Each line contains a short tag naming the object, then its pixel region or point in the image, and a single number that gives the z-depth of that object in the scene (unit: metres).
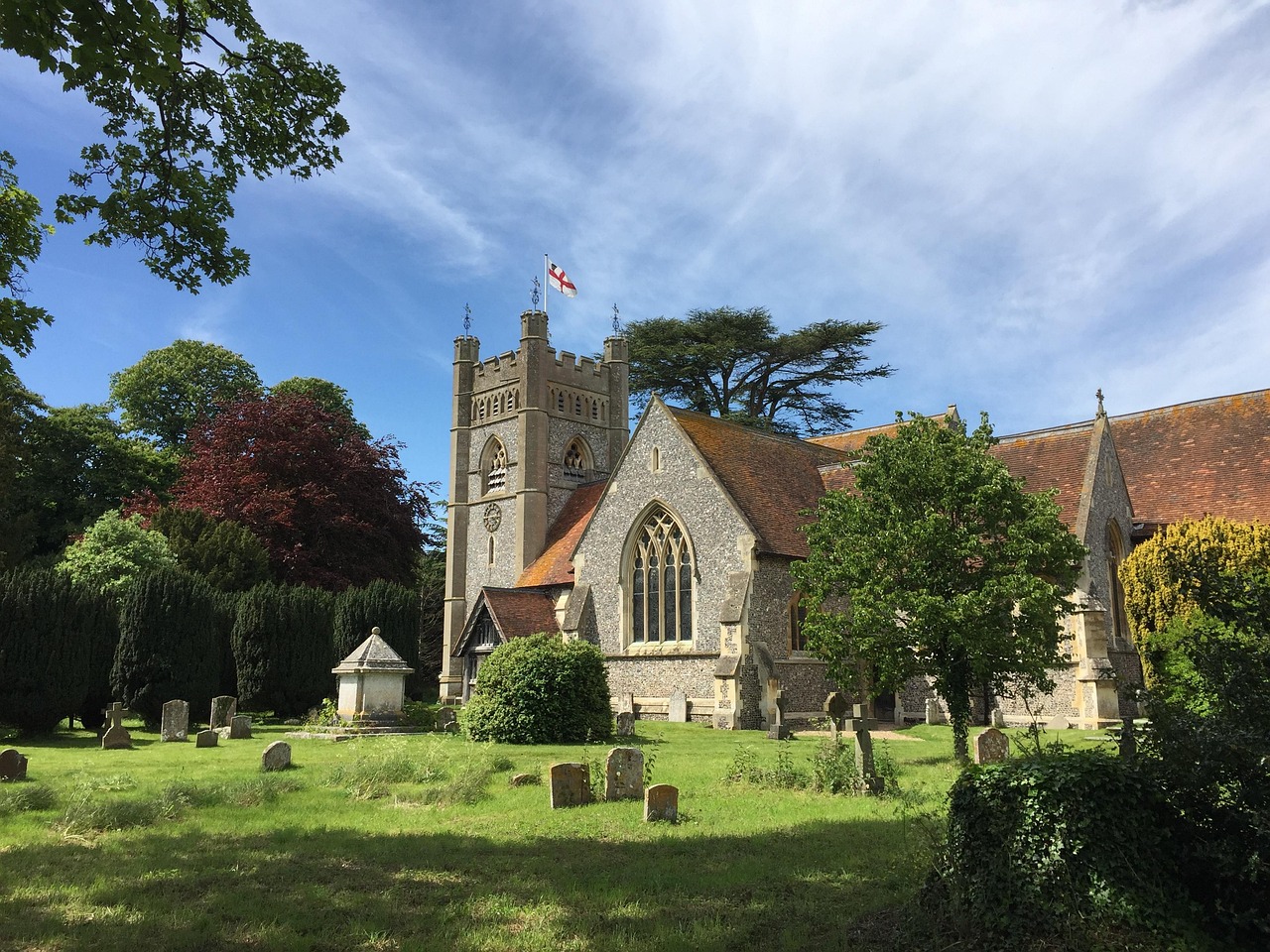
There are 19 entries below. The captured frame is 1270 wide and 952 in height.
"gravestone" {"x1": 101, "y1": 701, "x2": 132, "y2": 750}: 18.28
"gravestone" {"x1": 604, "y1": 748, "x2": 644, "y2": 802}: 11.50
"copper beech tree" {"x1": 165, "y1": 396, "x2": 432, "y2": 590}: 35.88
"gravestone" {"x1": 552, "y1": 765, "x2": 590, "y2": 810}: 10.84
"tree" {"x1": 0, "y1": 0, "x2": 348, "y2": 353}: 8.64
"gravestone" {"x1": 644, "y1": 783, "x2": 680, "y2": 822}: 9.95
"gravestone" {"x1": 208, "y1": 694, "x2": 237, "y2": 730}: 20.44
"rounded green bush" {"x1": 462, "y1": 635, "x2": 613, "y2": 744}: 18.02
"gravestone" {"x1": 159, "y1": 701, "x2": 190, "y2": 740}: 19.47
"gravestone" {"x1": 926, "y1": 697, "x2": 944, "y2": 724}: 23.42
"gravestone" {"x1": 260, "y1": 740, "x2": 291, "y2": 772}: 14.02
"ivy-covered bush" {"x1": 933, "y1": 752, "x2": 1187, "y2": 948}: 5.56
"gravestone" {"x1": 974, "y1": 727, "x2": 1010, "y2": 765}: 14.12
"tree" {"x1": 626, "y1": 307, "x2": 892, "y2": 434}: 43.38
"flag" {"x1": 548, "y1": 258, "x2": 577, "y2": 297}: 38.38
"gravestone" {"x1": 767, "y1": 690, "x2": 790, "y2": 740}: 20.03
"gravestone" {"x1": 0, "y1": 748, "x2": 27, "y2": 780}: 12.59
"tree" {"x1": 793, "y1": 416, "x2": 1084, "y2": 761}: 14.75
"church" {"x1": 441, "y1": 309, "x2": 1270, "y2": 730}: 23.36
